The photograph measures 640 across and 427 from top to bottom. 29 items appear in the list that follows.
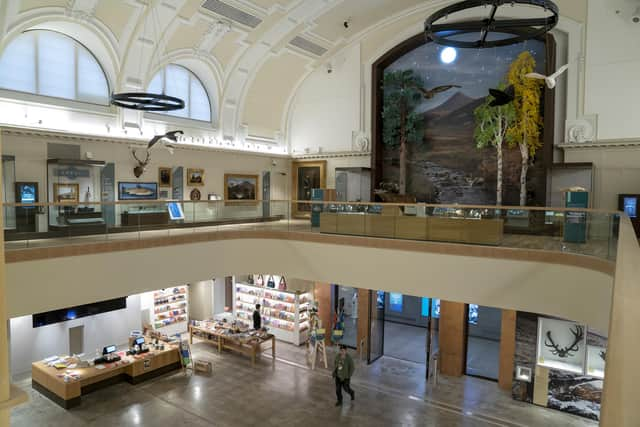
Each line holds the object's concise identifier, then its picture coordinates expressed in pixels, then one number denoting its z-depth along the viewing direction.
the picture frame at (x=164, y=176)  18.40
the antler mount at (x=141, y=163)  17.33
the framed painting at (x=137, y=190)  17.08
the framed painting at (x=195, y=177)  19.50
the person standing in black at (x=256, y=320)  18.39
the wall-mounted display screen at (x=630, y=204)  14.97
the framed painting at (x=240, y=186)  21.31
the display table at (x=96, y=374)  12.78
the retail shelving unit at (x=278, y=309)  18.45
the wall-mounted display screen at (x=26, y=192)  14.06
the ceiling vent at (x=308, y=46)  20.47
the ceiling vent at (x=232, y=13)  16.76
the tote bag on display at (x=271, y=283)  19.15
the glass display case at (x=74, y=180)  14.99
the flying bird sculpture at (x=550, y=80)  10.99
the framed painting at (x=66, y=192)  15.13
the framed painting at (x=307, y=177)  23.28
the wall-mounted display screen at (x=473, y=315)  19.02
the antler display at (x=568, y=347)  13.01
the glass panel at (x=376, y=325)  17.05
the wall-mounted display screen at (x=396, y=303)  21.34
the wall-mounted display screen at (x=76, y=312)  15.17
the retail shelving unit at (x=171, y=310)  18.48
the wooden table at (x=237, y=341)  16.62
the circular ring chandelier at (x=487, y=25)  9.80
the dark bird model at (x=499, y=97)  12.50
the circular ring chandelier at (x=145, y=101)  12.09
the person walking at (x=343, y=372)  13.01
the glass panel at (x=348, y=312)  18.37
